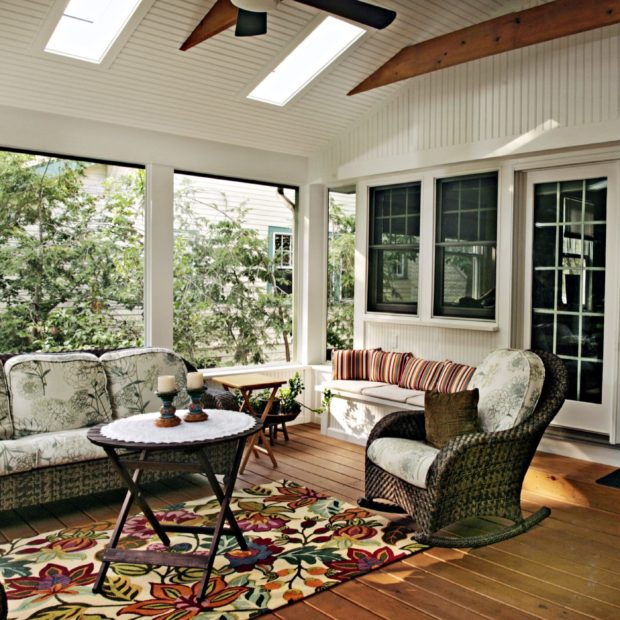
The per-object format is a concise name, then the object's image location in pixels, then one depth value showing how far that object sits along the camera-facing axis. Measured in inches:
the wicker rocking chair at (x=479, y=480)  133.3
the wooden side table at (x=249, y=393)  197.0
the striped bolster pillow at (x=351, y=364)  234.4
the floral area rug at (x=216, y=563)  111.0
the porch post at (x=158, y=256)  216.5
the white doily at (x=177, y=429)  119.3
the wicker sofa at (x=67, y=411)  147.6
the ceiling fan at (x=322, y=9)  128.7
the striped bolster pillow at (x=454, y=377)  203.0
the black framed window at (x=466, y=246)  212.5
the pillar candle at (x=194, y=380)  132.6
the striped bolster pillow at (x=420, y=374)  213.8
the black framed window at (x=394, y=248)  235.1
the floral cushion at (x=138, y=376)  179.5
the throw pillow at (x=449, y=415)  148.5
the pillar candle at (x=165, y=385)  127.9
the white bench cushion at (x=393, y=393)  205.9
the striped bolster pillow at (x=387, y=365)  227.3
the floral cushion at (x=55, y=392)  162.1
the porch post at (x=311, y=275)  262.1
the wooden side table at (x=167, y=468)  116.7
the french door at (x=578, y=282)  188.4
